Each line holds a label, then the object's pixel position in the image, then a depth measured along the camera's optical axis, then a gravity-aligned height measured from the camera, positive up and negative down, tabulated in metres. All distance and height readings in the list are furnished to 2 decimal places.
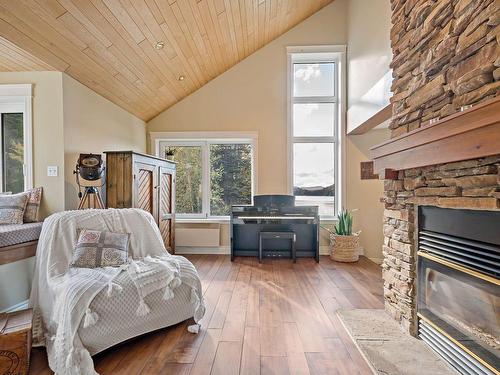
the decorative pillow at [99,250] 2.14 -0.52
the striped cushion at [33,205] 2.71 -0.21
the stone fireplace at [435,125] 1.31 +0.31
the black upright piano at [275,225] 4.32 -0.64
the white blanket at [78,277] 1.67 -0.66
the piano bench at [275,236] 4.22 -0.77
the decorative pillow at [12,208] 2.54 -0.22
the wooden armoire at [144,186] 3.24 -0.02
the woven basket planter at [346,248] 4.25 -0.98
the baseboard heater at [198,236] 4.71 -0.88
